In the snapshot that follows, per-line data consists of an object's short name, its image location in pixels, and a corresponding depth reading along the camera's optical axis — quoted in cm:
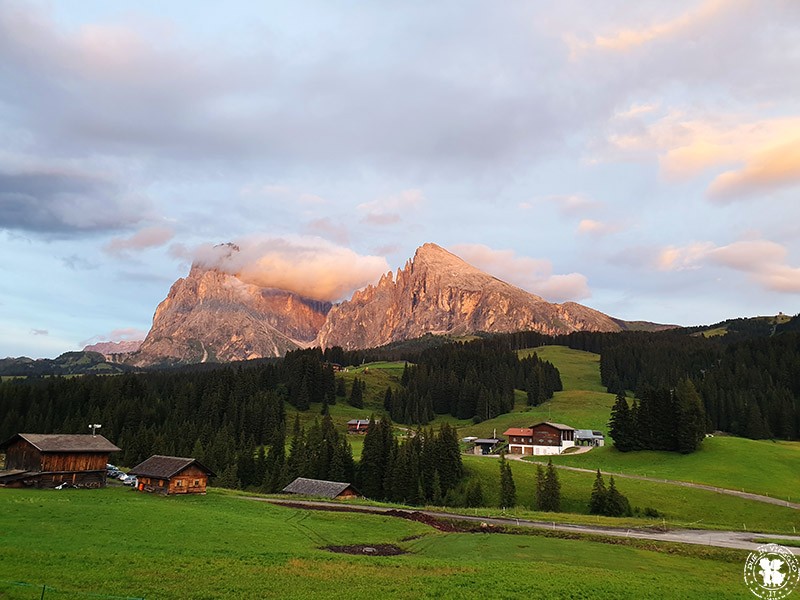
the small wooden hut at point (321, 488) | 7475
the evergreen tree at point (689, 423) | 10131
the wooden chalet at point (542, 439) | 12275
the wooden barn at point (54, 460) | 6381
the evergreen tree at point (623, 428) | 10788
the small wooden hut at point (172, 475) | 6488
